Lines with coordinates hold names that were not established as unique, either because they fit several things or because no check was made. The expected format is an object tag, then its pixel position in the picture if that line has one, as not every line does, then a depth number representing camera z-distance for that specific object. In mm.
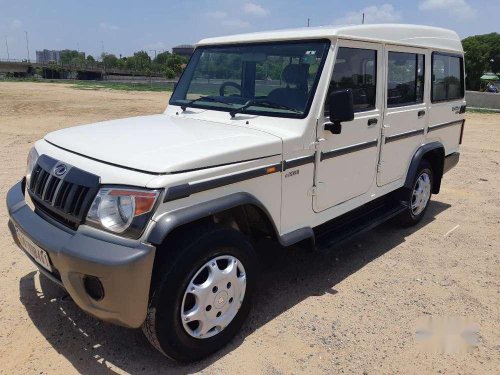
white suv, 2486
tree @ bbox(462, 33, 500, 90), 41406
